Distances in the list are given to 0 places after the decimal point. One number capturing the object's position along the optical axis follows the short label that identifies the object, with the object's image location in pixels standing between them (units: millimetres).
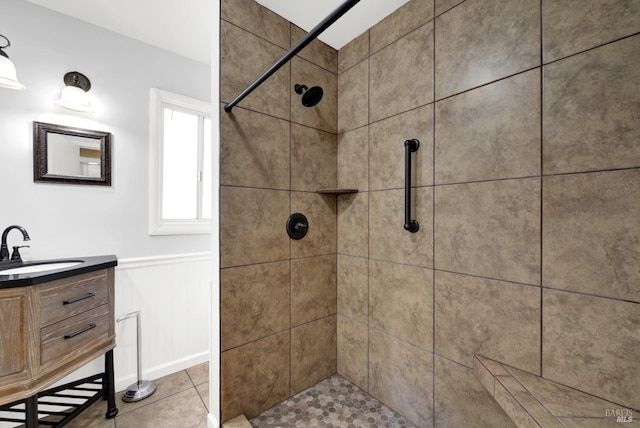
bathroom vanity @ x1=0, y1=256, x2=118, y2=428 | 1065
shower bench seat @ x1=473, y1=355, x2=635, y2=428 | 723
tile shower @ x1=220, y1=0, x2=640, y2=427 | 816
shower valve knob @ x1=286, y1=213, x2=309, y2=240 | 1494
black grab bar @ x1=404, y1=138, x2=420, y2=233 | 1250
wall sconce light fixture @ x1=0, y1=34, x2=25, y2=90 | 1245
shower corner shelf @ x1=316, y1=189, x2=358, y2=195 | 1535
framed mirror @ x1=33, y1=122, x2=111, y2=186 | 1519
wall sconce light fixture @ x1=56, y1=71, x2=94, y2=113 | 1518
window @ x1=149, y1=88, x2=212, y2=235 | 1901
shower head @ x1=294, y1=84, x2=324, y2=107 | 1297
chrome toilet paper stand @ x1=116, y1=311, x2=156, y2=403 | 1646
